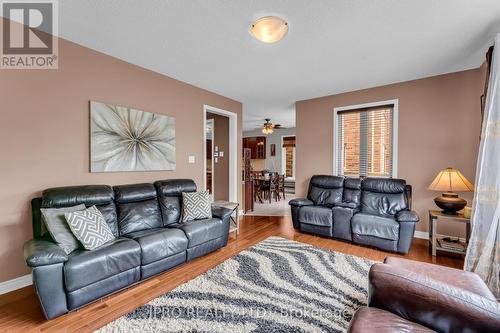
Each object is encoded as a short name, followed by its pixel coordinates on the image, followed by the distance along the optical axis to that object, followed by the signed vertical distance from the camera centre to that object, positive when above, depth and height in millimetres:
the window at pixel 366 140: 4113 +478
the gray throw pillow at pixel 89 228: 2064 -637
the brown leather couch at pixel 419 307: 1107 -771
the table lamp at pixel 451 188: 2951 -310
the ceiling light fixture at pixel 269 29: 2123 +1337
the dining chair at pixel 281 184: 7424 -700
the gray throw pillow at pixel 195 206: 3094 -626
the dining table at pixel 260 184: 6984 -663
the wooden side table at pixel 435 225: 2893 -845
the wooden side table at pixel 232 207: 3815 -743
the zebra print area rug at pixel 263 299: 1723 -1252
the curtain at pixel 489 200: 2186 -357
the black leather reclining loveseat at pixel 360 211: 3109 -768
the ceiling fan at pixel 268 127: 6910 +1137
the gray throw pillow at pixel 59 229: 2031 -631
